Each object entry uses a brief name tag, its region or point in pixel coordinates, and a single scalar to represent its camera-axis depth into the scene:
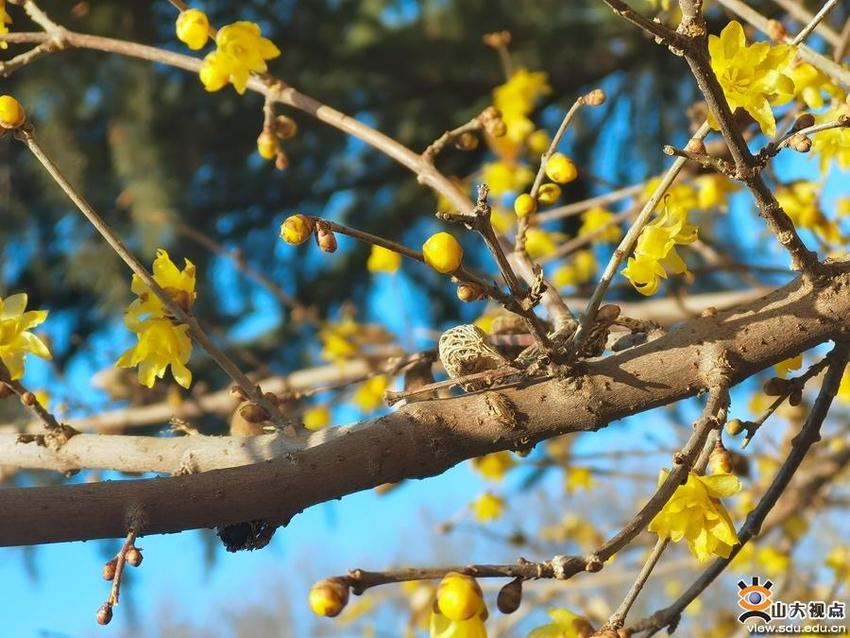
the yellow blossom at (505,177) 1.62
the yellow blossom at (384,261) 1.50
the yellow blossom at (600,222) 1.54
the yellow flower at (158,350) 0.59
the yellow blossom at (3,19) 0.65
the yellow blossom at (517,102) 1.57
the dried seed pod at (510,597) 0.52
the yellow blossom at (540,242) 1.67
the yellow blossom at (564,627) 0.56
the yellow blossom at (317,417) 1.76
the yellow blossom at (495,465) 1.00
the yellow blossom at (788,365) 0.62
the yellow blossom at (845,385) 0.79
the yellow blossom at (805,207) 0.84
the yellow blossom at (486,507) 1.61
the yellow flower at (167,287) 0.59
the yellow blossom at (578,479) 1.68
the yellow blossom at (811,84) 0.66
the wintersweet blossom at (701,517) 0.56
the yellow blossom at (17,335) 0.59
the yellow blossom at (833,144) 0.65
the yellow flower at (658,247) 0.59
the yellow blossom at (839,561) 1.05
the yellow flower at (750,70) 0.58
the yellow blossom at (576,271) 1.91
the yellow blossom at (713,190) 0.90
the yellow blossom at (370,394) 1.63
